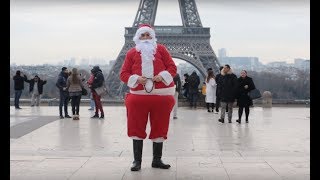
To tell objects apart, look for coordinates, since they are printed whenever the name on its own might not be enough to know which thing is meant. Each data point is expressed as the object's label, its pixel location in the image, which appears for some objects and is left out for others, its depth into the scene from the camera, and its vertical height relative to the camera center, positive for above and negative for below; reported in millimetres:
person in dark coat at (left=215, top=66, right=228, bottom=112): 12633 +2
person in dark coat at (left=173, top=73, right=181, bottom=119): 12074 +69
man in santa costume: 5550 -43
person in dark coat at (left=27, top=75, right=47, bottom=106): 16397 +14
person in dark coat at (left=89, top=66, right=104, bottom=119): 12121 +91
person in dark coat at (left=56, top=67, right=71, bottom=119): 12162 +11
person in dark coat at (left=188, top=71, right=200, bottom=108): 15590 +52
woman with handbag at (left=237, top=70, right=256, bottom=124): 11399 -35
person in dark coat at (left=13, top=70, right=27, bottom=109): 15046 +112
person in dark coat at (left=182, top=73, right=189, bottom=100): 16209 +54
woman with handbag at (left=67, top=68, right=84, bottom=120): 11609 +11
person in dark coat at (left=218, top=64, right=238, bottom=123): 11239 -84
